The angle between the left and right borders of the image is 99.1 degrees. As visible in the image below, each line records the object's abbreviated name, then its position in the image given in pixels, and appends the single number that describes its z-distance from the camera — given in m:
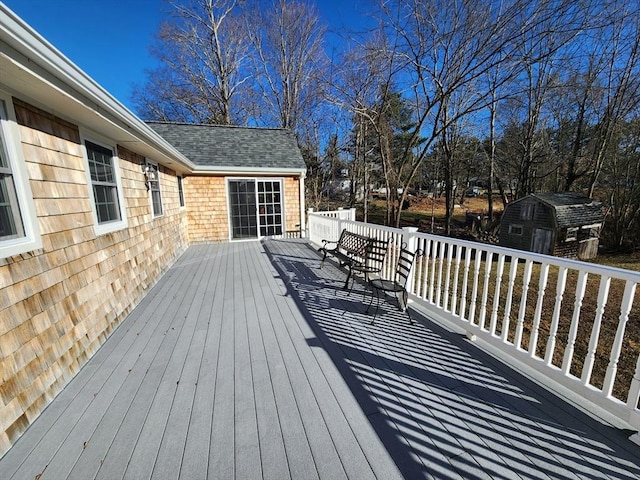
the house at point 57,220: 1.75
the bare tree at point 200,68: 13.74
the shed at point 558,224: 12.34
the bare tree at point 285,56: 14.62
